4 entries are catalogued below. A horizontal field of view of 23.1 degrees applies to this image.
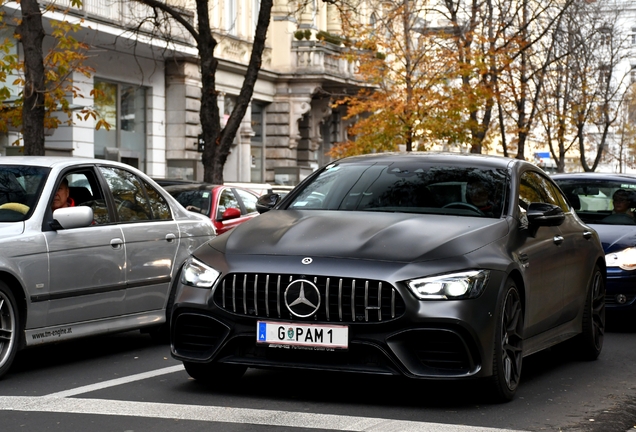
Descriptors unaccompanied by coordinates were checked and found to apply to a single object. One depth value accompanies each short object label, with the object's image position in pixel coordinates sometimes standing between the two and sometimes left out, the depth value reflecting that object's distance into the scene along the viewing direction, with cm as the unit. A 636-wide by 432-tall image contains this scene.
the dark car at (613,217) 1498
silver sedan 1050
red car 2154
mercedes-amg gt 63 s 845
